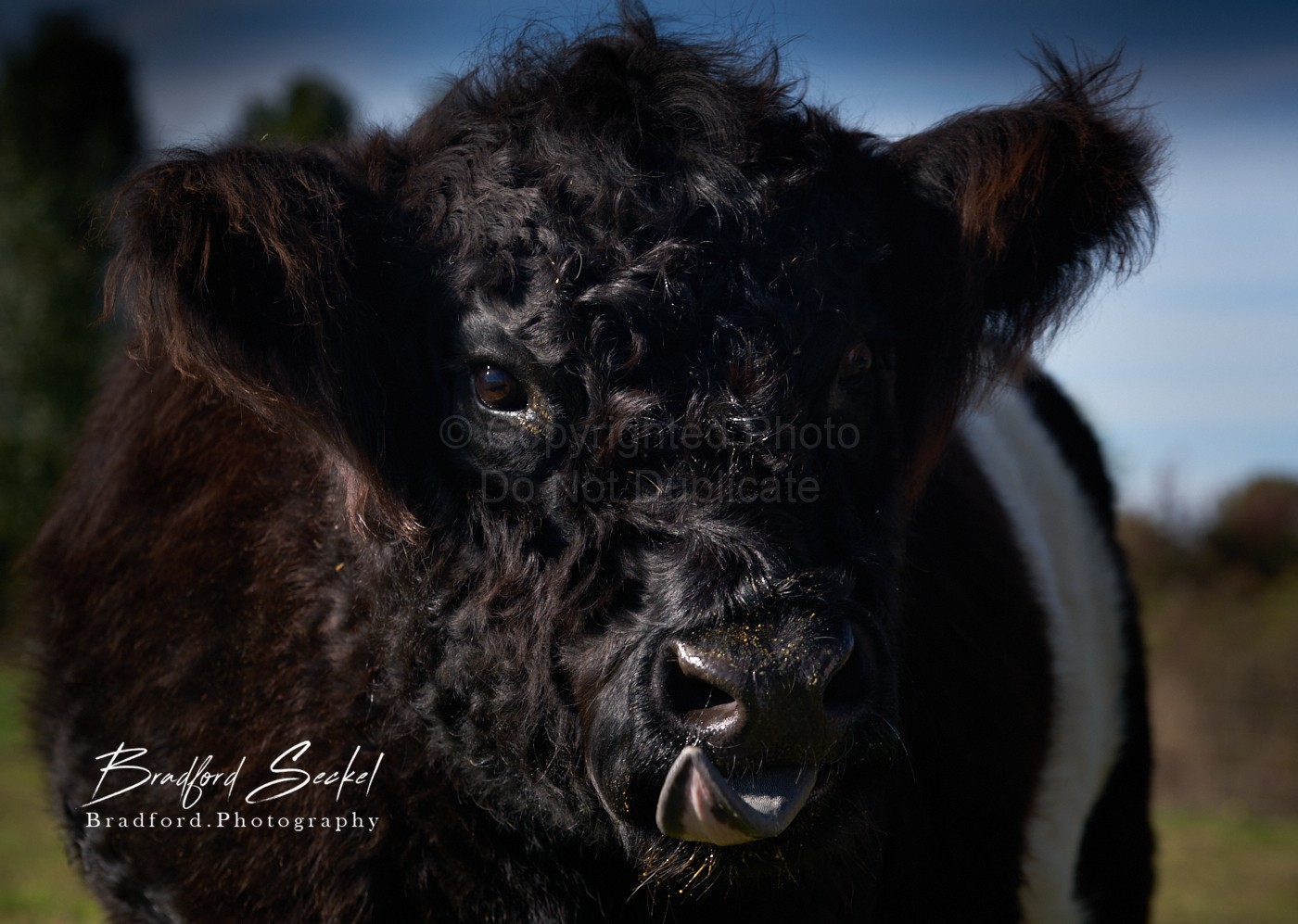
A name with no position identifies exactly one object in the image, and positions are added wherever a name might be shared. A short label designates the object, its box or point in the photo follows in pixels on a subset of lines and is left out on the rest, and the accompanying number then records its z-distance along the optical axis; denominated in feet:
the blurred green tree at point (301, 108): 65.36
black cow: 6.35
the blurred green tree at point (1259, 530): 59.77
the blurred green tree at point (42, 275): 71.36
